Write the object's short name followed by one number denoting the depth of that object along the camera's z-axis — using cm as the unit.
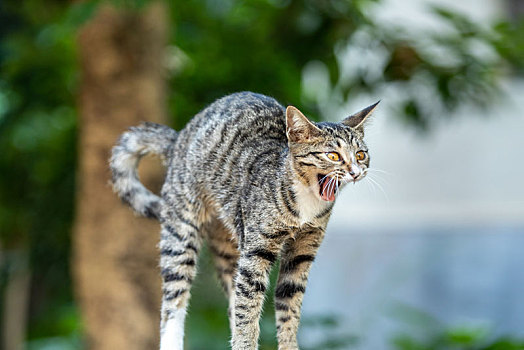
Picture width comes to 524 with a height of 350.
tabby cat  471
